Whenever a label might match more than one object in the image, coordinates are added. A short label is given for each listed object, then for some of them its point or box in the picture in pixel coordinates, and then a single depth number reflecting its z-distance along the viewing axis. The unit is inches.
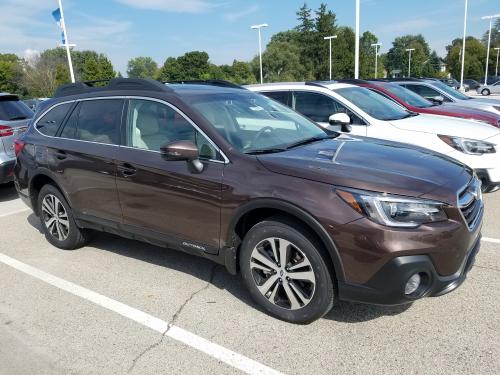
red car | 307.3
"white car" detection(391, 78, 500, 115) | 442.6
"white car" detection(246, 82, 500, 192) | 217.5
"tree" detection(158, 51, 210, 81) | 3654.0
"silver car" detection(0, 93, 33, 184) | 288.8
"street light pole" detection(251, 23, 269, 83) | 1624.0
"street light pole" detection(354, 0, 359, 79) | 732.7
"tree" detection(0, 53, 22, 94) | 2352.7
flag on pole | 856.9
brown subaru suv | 111.7
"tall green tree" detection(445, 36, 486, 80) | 3243.1
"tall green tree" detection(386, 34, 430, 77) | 3745.1
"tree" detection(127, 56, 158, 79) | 5265.8
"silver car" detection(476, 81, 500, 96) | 1643.5
